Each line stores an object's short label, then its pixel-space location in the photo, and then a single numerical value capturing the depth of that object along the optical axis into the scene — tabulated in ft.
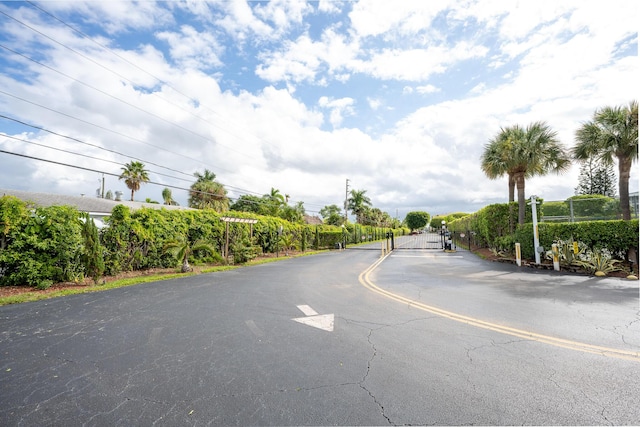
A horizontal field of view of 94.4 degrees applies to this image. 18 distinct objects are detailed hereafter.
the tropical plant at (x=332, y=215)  174.50
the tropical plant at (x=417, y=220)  360.48
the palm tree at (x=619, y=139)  41.01
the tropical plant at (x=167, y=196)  132.16
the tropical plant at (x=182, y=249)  40.22
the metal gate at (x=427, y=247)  89.12
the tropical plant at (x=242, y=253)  52.65
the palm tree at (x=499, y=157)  53.72
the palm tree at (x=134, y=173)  120.26
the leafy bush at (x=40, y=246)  27.99
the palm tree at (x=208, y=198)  123.89
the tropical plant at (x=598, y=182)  143.33
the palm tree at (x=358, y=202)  202.69
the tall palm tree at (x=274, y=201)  123.11
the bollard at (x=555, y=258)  35.37
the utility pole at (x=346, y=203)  171.07
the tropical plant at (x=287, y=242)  75.66
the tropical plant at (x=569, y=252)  34.81
